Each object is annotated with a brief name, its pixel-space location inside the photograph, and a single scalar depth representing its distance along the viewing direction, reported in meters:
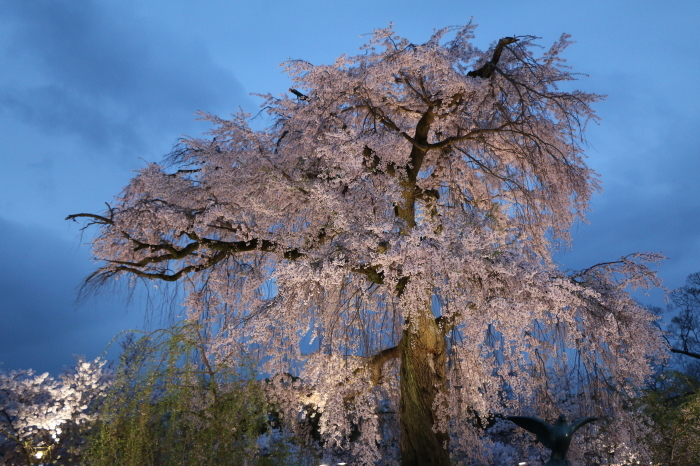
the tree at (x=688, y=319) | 14.05
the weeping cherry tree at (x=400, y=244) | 5.95
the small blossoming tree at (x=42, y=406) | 9.08
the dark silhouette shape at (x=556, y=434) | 4.83
